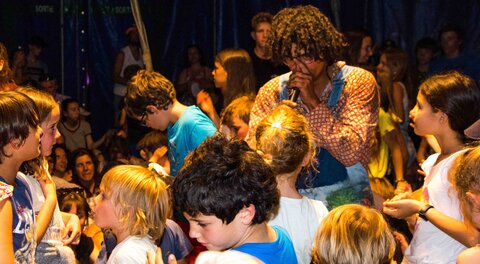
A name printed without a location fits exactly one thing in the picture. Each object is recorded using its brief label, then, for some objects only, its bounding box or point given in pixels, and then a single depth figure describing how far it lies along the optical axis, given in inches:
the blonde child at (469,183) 133.2
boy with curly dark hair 110.5
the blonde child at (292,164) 145.3
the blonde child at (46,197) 159.0
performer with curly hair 156.9
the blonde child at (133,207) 152.9
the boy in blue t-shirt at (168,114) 188.5
